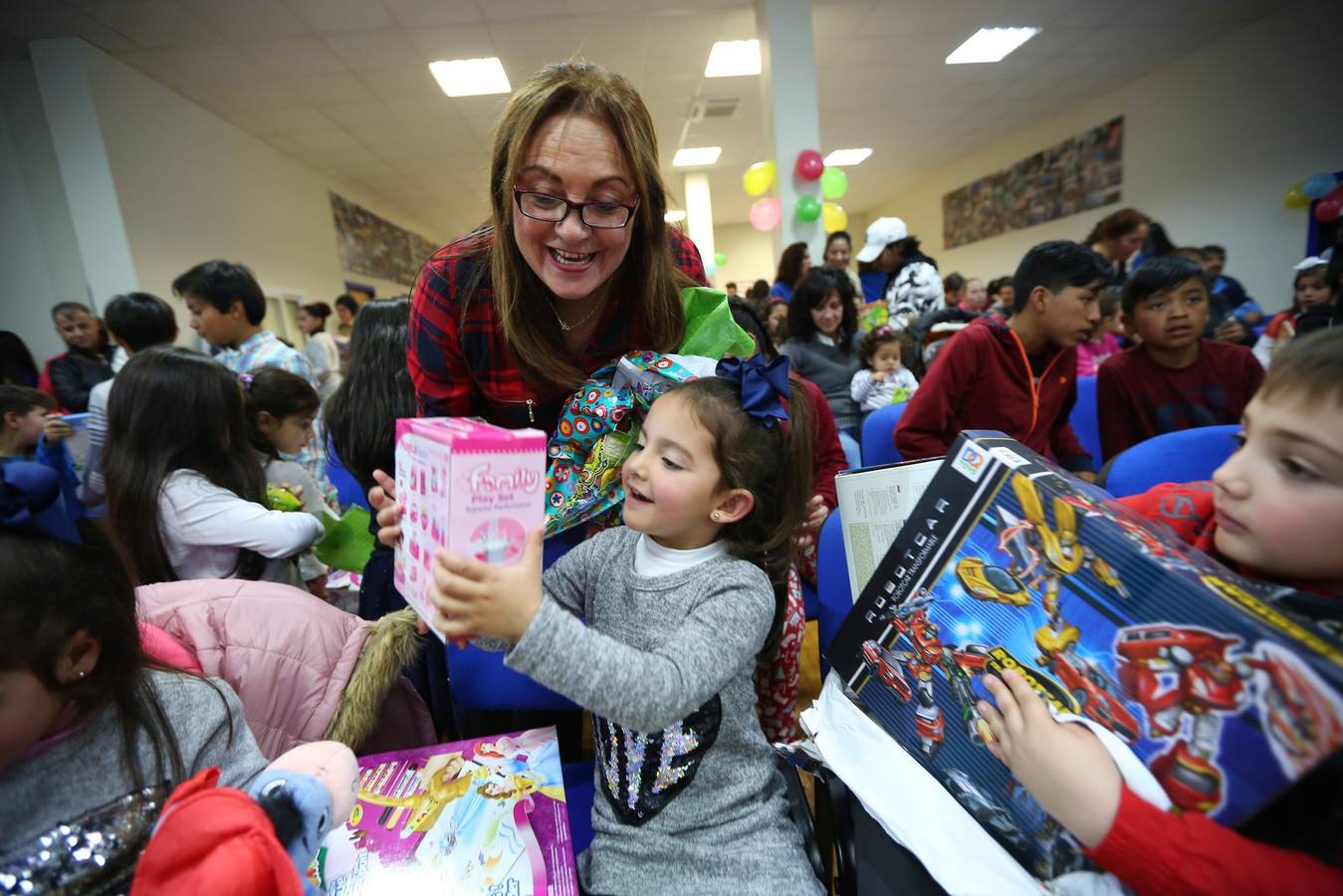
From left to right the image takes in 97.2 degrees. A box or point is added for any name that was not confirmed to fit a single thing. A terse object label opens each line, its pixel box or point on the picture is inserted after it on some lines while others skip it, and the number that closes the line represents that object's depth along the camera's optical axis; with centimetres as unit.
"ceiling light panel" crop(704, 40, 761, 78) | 516
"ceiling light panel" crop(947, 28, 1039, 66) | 545
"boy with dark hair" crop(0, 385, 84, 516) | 213
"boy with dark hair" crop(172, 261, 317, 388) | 238
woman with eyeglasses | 96
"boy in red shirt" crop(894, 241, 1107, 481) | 179
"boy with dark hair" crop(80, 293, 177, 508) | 234
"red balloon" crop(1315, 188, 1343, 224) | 462
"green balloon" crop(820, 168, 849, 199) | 543
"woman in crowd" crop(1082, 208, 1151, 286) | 326
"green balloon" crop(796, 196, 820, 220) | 487
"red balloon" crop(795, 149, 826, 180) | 481
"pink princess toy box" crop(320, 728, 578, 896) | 79
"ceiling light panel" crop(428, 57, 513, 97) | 504
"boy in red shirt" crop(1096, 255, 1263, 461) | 190
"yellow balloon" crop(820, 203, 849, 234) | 563
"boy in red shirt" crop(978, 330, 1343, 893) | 49
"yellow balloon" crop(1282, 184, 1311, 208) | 519
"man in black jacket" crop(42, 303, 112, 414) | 334
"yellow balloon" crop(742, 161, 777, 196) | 517
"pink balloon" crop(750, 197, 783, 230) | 510
